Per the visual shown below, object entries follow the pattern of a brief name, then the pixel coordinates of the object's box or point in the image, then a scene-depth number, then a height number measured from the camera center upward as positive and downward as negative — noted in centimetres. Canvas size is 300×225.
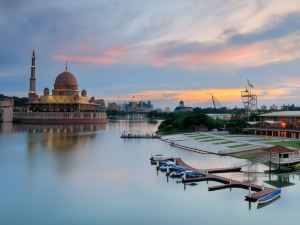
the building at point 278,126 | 7619 -143
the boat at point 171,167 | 4305 -604
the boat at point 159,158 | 5173 -584
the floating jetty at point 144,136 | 9629 -506
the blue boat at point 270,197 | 3088 -683
